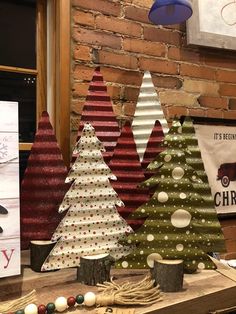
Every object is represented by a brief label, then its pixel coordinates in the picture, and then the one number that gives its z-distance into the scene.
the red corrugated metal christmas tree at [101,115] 1.38
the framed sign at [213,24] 1.85
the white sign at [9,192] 0.93
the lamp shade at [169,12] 1.30
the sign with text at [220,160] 1.94
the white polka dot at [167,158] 1.14
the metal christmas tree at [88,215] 1.10
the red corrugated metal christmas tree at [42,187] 1.21
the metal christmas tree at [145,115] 1.51
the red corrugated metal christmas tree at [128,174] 1.27
